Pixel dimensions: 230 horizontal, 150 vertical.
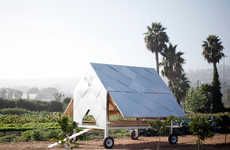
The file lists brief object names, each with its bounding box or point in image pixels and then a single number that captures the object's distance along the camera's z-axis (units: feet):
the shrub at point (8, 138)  88.73
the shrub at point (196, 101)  178.70
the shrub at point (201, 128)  68.85
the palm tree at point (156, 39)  195.93
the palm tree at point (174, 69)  193.47
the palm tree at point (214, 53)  193.16
